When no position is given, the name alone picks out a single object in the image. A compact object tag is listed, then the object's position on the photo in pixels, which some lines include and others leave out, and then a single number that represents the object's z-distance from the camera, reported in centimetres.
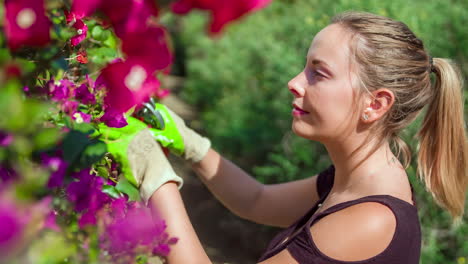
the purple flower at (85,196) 72
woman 138
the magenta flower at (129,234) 66
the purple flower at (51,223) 57
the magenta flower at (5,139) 52
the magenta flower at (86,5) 55
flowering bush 48
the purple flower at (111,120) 105
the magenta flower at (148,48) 58
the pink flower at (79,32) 89
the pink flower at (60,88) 85
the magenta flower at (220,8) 56
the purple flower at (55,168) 61
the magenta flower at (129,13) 57
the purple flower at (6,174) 60
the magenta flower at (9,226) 41
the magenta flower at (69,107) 91
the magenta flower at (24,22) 54
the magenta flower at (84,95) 106
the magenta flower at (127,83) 60
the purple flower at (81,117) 93
